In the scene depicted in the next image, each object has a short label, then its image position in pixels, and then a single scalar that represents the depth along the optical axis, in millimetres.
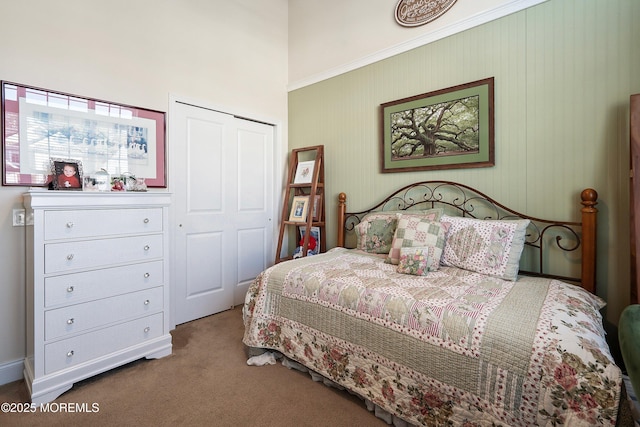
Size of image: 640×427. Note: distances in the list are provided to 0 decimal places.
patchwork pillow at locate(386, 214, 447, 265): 1988
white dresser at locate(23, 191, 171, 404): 1649
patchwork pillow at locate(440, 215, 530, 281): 1792
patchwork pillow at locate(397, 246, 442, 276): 1842
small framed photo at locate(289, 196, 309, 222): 3178
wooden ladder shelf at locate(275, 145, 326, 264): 3079
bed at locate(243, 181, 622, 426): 1058
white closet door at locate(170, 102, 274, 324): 2701
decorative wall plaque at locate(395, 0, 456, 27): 2389
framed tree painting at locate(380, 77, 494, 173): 2193
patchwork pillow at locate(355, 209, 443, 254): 2441
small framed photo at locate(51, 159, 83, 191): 1895
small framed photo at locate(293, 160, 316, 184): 3219
